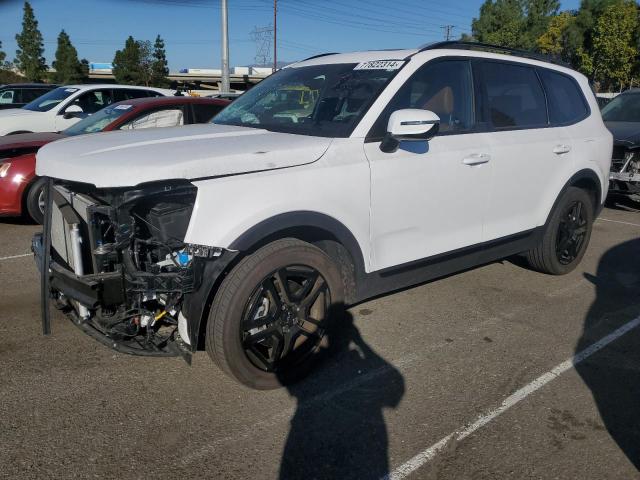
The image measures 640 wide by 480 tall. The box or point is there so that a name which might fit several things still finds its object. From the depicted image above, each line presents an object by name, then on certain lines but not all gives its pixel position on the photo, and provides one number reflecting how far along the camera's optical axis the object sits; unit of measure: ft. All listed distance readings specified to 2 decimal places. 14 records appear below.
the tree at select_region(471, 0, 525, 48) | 157.28
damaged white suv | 9.34
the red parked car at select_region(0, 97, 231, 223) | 21.22
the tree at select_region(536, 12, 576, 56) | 145.38
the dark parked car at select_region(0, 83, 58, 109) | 46.80
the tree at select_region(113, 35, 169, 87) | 211.41
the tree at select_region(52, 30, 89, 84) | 217.36
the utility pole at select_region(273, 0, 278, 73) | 167.32
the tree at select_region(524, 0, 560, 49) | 162.97
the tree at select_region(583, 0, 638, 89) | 124.57
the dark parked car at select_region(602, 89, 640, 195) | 27.45
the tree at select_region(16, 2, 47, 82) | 211.41
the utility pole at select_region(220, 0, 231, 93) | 65.77
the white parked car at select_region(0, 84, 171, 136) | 32.22
